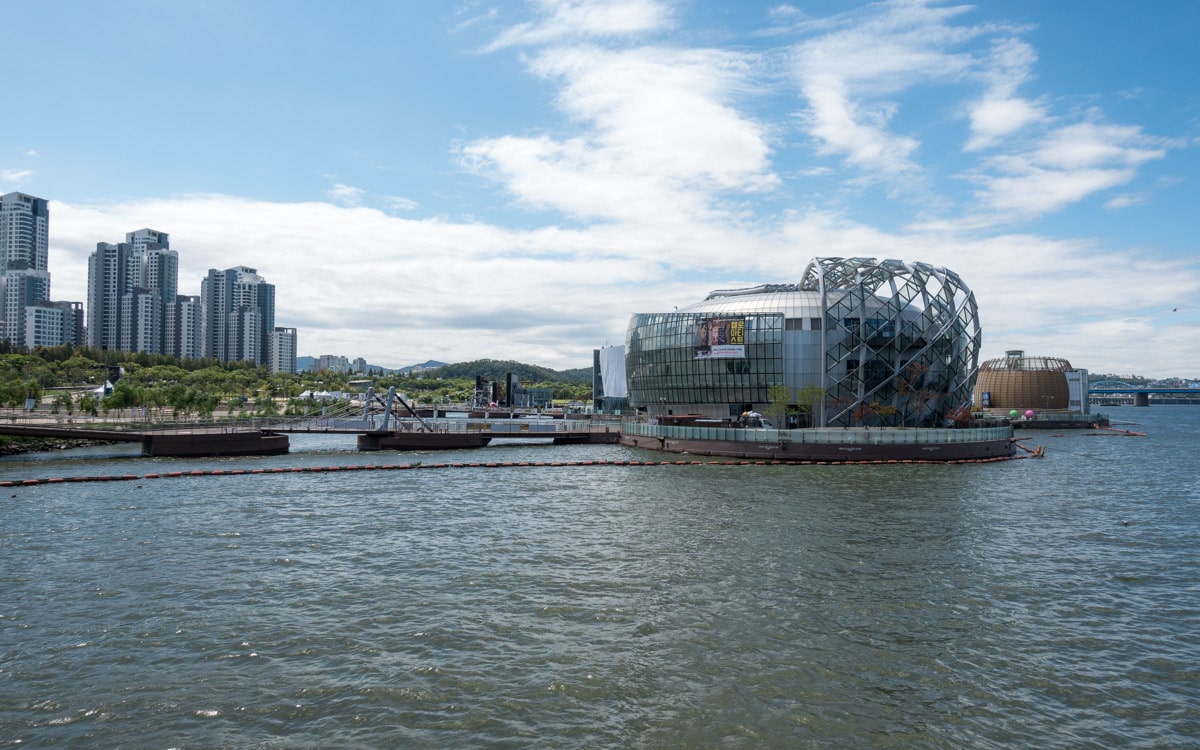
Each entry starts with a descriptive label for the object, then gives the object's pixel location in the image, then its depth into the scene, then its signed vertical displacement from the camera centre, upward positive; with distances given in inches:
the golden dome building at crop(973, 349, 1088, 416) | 7150.6 +134.6
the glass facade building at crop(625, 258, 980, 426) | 4101.9 +300.0
